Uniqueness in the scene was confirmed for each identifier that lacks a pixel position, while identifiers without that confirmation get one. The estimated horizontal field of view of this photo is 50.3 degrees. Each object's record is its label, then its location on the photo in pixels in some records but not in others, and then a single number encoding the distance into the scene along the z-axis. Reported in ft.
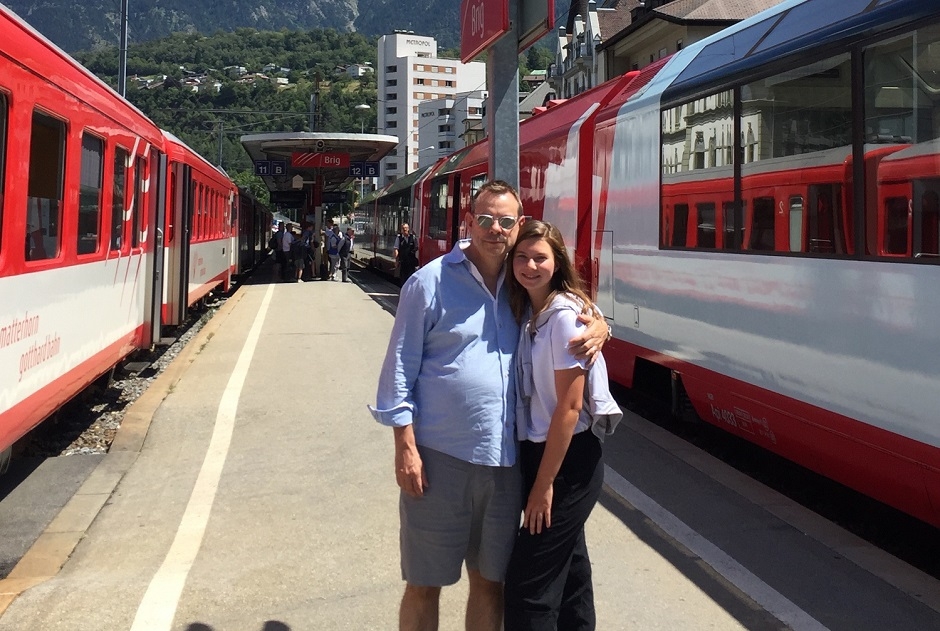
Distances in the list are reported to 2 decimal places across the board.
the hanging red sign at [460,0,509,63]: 15.47
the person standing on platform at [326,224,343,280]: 85.97
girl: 10.15
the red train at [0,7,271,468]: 17.52
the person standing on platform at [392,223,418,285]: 81.92
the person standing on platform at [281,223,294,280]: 91.76
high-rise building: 445.37
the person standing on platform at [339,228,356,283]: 87.78
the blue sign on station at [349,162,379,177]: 105.19
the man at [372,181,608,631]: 10.24
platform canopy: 91.44
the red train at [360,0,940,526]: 15.10
